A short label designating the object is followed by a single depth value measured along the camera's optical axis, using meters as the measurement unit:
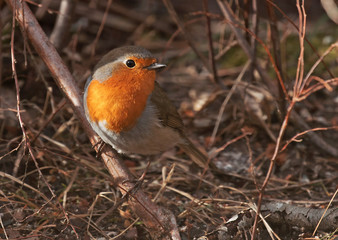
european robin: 5.86
